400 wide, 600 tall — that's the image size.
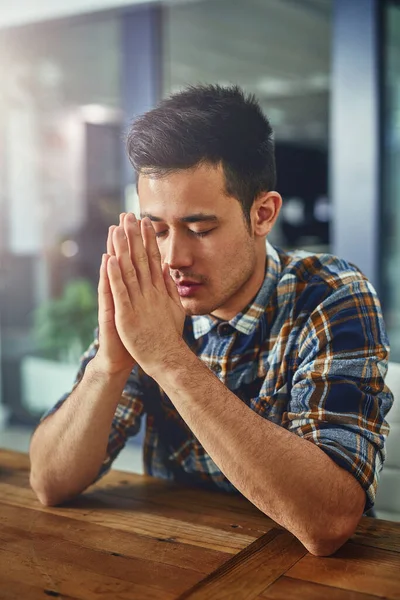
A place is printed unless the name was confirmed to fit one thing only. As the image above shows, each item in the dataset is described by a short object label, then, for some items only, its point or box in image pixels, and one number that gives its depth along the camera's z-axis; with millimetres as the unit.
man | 1211
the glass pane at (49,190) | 4254
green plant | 4121
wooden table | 1022
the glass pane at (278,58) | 4645
